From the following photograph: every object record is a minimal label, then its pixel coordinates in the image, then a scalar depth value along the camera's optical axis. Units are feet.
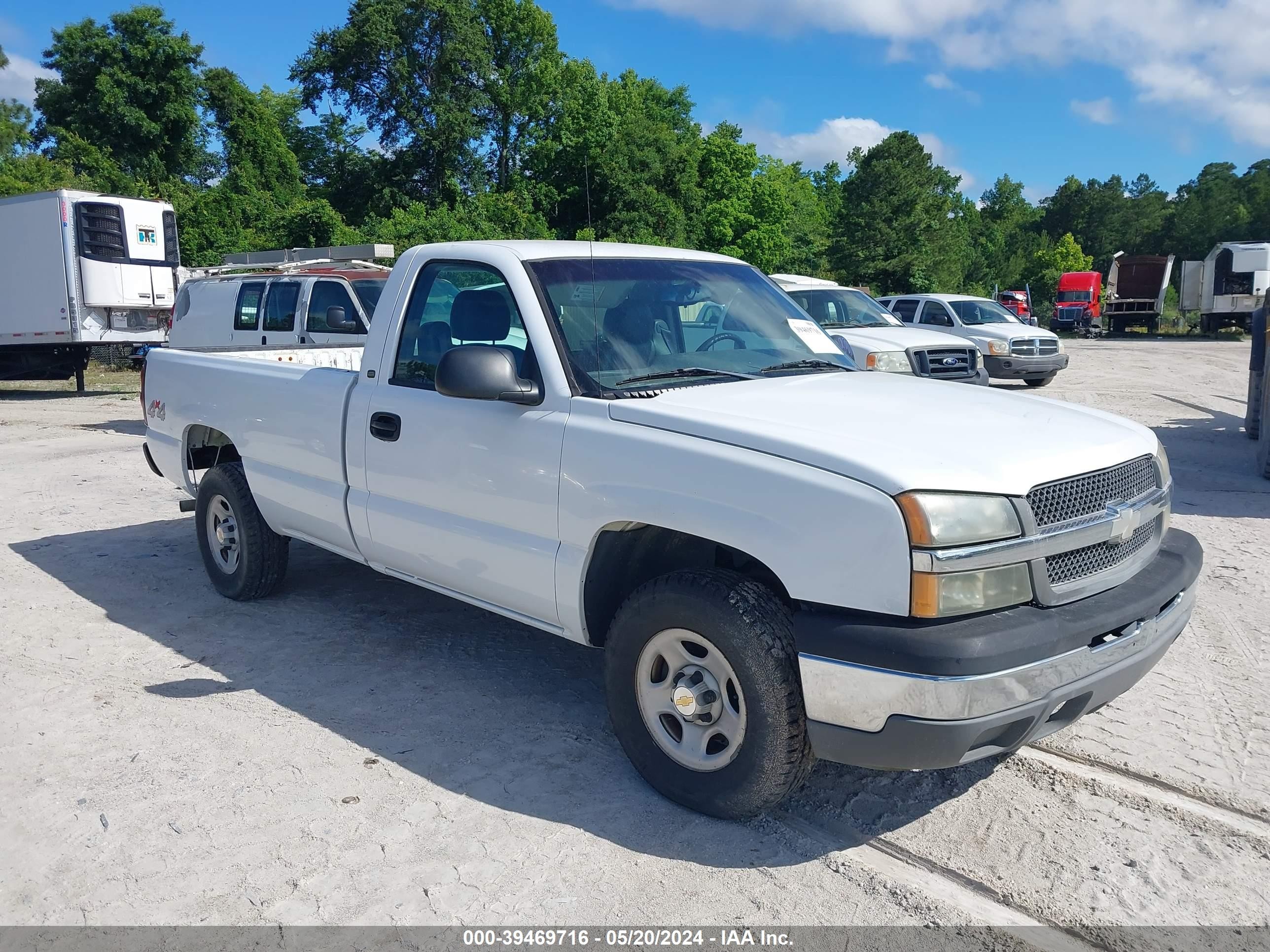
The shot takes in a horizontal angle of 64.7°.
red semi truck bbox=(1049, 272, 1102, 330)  144.77
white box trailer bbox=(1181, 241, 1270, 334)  116.26
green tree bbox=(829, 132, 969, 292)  170.19
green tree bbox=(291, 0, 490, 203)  136.46
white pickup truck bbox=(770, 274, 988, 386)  41.34
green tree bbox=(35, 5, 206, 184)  133.80
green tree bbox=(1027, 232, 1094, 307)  232.94
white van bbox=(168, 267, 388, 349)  38.55
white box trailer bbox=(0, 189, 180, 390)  58.80
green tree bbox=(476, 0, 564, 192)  151.43
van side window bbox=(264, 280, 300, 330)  39.99
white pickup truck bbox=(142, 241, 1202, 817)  9.53
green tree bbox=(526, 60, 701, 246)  132.57
